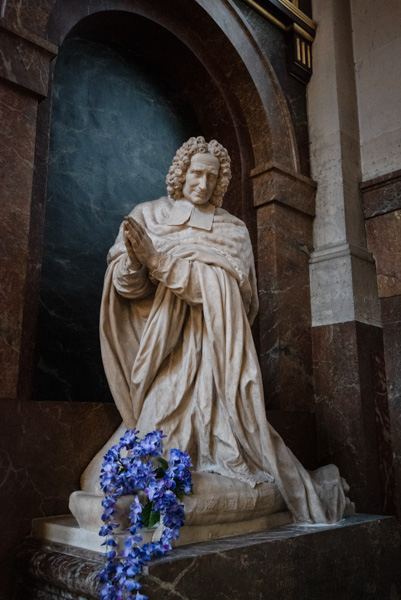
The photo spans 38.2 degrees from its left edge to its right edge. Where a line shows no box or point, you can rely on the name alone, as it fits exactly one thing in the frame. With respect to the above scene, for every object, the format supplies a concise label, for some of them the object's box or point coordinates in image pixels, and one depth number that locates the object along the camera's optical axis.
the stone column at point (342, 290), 4.56
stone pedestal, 2.27
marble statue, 3.06
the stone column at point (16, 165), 3.17
